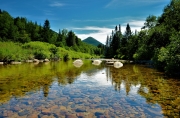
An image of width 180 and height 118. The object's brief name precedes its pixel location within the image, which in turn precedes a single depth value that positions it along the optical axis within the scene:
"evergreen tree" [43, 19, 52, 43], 62.61
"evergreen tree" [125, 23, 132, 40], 63.47
